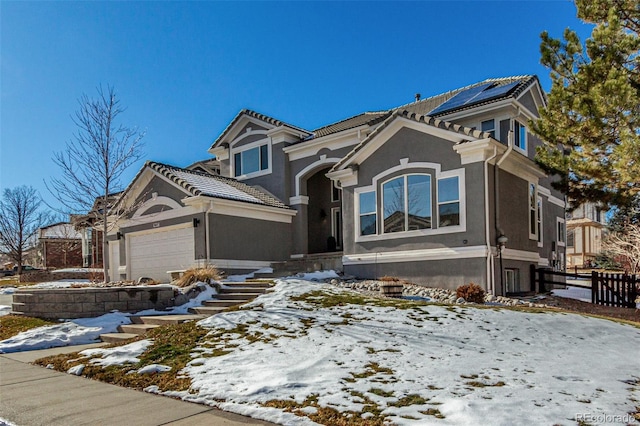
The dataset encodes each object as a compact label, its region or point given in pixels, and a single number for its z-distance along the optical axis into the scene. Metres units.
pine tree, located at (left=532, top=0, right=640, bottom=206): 11.02
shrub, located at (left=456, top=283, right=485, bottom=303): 11.70
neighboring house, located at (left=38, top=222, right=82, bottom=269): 41.68
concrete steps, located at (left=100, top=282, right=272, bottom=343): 9.57
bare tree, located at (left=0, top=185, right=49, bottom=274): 33.44
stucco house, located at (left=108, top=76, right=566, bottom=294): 13.22
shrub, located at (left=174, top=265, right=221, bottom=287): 12.60
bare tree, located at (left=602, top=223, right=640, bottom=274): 16.78
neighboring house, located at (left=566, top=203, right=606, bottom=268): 37.00
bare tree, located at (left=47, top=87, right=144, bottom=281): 14.40
